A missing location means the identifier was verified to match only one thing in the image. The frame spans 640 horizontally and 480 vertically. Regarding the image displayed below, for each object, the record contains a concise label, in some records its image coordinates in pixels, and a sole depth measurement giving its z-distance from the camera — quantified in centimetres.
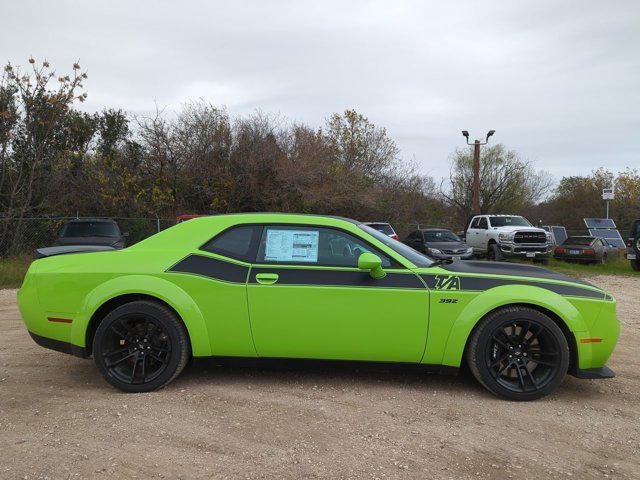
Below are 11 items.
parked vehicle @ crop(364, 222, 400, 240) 1633
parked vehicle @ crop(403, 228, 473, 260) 1462
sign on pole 2092
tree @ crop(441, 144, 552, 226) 3744
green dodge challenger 357
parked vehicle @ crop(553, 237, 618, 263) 1680
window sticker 377
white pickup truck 1583
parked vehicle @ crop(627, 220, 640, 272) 1524
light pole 2276
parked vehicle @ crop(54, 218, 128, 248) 1151
